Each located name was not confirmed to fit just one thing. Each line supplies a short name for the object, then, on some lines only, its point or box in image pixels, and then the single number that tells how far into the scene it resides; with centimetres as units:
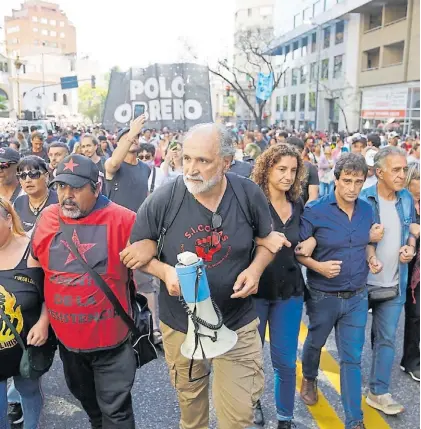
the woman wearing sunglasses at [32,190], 360
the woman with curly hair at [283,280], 294
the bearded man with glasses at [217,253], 232
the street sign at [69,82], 3102
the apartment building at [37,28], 10012
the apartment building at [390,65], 3195
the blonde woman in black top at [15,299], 252
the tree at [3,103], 5772
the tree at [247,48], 3145
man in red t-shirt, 244
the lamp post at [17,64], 2657
